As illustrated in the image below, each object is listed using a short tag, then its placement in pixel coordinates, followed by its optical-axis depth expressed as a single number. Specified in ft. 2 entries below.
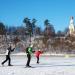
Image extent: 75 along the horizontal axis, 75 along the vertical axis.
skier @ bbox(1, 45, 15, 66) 75.97
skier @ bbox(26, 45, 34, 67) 71.41
